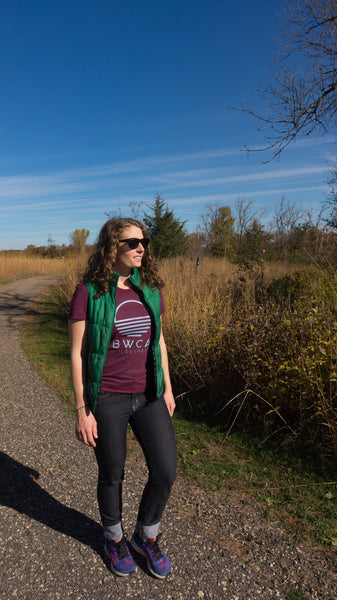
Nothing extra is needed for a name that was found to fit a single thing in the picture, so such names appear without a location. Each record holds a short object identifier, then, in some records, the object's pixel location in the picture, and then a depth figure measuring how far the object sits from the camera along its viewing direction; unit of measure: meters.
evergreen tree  18.26
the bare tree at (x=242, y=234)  9.34
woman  1.93
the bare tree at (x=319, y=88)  6.12
